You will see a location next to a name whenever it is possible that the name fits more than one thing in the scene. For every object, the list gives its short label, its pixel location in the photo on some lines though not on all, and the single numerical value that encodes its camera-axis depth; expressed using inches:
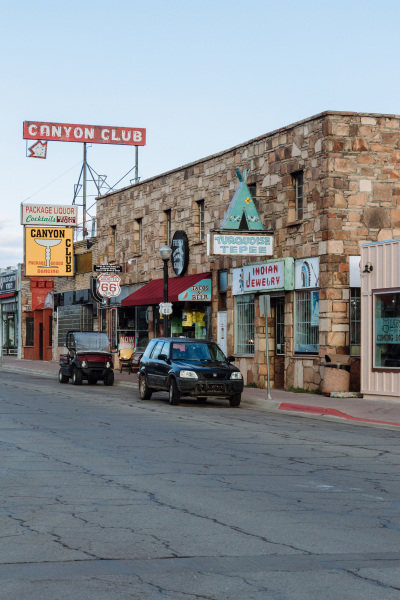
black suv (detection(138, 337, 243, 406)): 901.2
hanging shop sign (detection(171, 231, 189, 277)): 1386.6
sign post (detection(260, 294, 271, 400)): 954.7
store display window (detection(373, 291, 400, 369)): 928.9
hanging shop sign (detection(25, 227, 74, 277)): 1969.7
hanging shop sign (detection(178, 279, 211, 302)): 1291.8
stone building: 1028.5
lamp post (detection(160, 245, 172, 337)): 1189.5
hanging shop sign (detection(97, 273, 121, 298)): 1443.2
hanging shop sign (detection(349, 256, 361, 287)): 1026.7
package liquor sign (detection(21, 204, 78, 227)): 1969.7
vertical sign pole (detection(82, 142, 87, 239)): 2192.9
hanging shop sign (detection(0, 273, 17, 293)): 2554.1
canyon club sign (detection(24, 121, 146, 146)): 2218.3
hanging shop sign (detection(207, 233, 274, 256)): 1084.5
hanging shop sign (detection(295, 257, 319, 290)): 1049.8
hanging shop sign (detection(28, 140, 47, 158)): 2228.1
